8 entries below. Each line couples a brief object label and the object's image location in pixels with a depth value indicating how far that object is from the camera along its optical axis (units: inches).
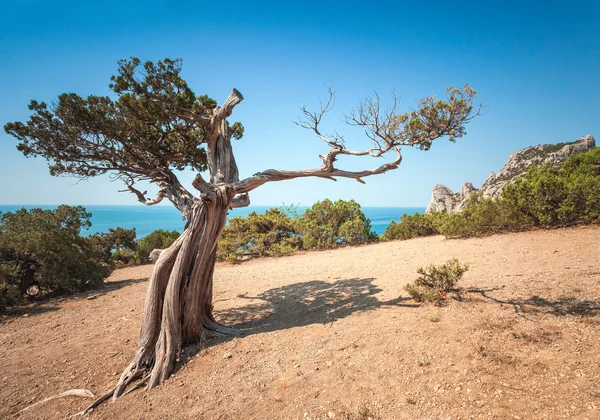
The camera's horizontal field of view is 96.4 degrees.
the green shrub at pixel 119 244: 664.4
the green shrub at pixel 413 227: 628.8
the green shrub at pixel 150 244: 681.6
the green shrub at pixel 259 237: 617.3
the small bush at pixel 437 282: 217.9
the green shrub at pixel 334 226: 655.1
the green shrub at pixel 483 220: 446.6
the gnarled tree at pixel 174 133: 191.2
